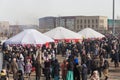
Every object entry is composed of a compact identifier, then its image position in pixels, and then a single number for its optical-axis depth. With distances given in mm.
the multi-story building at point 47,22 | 118956
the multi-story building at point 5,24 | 123710
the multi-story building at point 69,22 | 109079
